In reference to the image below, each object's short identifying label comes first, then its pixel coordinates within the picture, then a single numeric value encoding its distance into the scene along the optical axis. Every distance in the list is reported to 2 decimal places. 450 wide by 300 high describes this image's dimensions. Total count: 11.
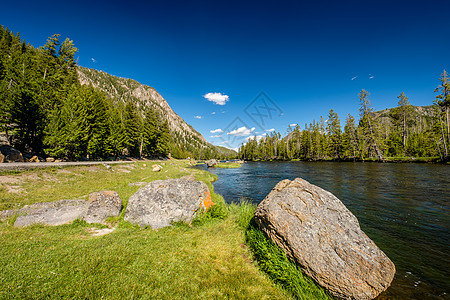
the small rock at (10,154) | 20.56
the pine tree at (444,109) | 37.22
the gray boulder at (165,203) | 8.18
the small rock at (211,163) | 65.97
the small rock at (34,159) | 23.45
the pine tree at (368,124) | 49.78
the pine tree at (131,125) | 48.28
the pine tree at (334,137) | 64.75
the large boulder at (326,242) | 4.32
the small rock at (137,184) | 17.20
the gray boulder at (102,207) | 8.16
